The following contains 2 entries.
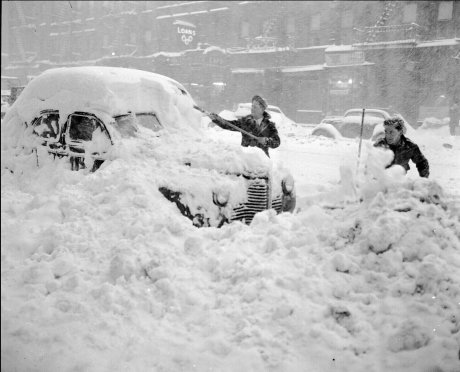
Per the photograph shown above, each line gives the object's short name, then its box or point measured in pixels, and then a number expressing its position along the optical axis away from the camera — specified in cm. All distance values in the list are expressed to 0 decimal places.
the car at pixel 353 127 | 1742
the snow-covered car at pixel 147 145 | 439
